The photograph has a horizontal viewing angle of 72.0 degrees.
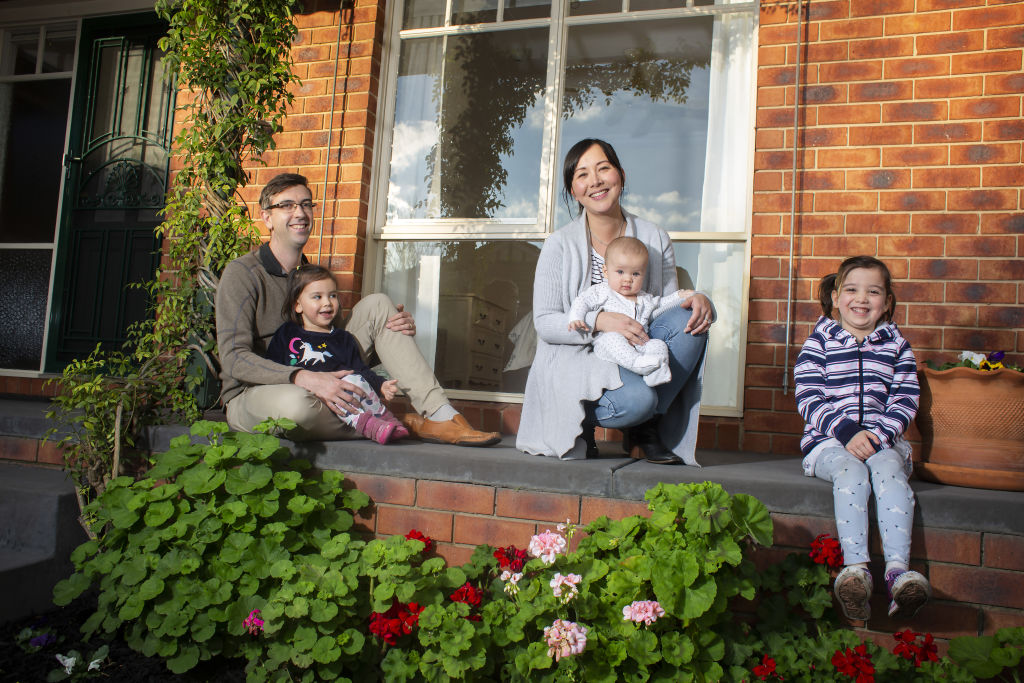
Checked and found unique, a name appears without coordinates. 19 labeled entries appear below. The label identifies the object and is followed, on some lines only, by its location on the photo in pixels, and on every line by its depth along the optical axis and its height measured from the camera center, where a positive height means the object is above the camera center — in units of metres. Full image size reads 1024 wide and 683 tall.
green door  4.55 +1.12
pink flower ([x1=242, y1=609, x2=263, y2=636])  1.97 -0.72
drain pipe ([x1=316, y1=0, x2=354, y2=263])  3.79 +1.36
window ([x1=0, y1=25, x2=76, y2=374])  4.81 +1.26
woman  2.37 +0.13
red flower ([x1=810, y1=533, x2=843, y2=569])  1.93 -0.41
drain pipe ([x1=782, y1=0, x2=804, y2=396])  3.17 +0.80
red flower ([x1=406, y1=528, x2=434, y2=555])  2.21 -0.51
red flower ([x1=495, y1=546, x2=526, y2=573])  2.03 -0.52
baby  2.31 +0.30
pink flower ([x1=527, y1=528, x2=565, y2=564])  1.92 -0.44
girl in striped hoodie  1.92 -0.04
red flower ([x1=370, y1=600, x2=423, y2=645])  1.92 -0.68
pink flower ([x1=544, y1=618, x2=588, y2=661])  1.72 -0.62
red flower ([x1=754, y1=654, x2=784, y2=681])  1.78 -0.68
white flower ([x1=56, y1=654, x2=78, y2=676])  2.03 -0.90
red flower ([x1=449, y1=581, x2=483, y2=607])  1.95 -0.60
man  2.48 +0.06
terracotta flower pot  2.28 -0.06
